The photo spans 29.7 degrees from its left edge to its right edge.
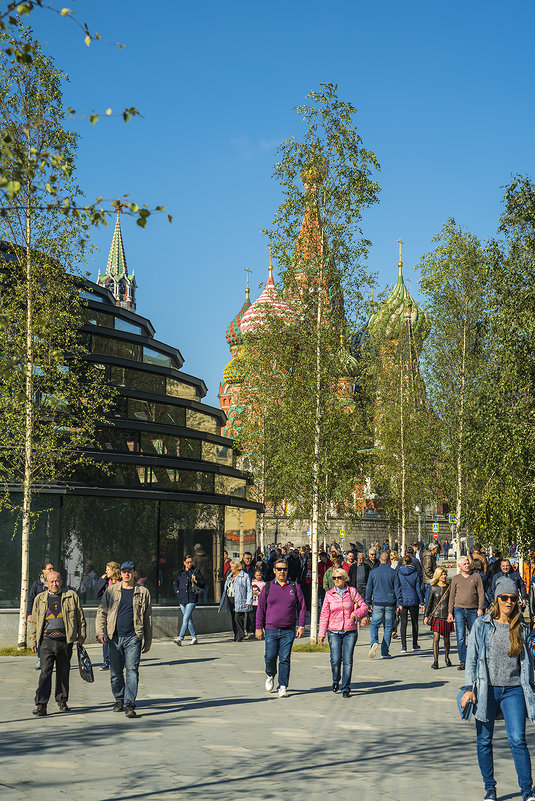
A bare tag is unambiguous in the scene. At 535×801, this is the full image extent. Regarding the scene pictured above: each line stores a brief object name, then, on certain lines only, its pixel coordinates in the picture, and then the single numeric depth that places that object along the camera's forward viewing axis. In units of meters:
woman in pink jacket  14.38
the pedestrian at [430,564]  23.42
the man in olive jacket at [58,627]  12.79
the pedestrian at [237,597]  22.59
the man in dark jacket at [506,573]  18.73
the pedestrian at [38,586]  18.52
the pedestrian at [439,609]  18.03
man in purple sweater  14.20
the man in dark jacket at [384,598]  19.36
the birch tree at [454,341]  40.25
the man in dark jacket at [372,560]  25.11
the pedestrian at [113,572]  14.43
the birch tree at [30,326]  20.61
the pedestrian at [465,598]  16.88
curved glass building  22.77
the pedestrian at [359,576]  24.23
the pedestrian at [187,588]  21.80
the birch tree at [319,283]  23.22
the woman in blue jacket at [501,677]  7.92
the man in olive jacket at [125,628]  12.48
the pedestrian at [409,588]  20.05
